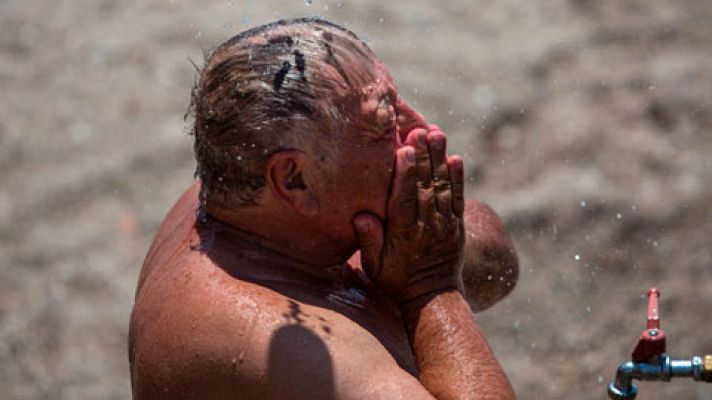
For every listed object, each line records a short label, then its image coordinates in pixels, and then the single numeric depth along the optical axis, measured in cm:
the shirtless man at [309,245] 621
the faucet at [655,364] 648
